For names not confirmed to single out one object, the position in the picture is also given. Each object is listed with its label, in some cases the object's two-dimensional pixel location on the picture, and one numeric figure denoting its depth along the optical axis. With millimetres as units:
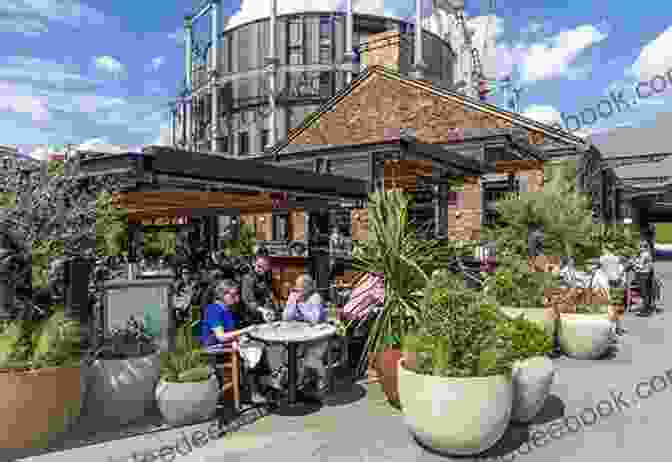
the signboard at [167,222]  13067
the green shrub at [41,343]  3523
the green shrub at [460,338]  3467
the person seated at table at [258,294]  5773
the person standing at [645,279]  9391
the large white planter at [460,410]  3336
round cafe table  4250
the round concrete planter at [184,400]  3973
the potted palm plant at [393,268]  4625
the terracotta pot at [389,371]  4379
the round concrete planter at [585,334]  6020
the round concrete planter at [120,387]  3982
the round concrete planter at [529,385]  3943
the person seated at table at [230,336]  4344
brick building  8391
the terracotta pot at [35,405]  3447
